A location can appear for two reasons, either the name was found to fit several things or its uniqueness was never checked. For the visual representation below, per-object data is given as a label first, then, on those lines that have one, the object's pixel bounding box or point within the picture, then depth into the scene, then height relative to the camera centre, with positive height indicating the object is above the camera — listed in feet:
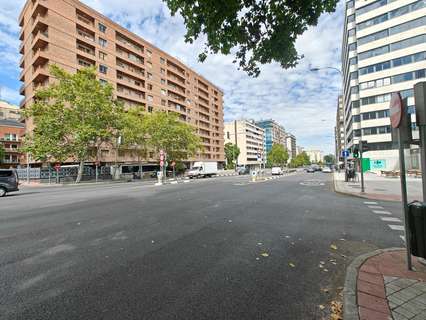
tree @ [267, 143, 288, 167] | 338.34 +11.12
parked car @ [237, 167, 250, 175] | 183.50 -4.35
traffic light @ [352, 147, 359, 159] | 50.06 +1.81
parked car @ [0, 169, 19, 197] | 56.44 -1.46
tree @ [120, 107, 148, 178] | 122.25 +20.29
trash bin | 11.39 -3.33
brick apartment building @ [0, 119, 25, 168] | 204.64 +29.26
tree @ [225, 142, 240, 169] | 331.94 +16.65
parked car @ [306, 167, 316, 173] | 190.23 -5.94
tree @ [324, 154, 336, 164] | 541.99 +8.60
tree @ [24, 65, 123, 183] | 96.02 +23.00
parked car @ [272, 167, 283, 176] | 142.80 -4.22
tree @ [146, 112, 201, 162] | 135.48 +18.92
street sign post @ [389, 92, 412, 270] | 11.96 +1.00
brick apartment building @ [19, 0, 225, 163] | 123.03 +71.97
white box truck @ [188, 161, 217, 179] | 136.56 -1.70
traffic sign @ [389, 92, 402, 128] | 12.10 +2.54
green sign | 152.55 -3.12
